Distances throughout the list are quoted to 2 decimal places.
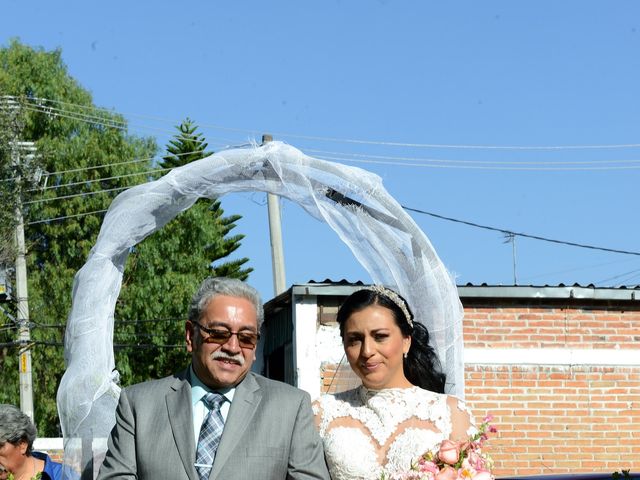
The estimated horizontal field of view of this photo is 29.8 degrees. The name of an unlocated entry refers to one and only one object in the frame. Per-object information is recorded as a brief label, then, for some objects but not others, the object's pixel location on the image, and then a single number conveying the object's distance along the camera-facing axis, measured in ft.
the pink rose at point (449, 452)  15.35
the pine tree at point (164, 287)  105.19
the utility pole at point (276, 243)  73.36
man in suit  14.65
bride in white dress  17.33
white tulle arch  20.52
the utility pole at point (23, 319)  90.17
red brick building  48.67
